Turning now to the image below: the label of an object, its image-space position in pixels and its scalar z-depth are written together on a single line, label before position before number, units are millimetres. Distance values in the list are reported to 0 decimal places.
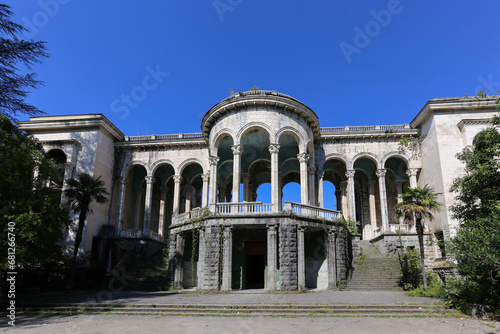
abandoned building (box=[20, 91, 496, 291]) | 19094
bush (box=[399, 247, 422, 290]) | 18734
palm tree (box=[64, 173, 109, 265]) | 21359
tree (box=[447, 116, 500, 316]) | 11086
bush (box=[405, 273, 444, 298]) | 15480
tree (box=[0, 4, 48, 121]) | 13562
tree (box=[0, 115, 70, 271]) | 13039
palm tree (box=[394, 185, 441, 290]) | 17484
